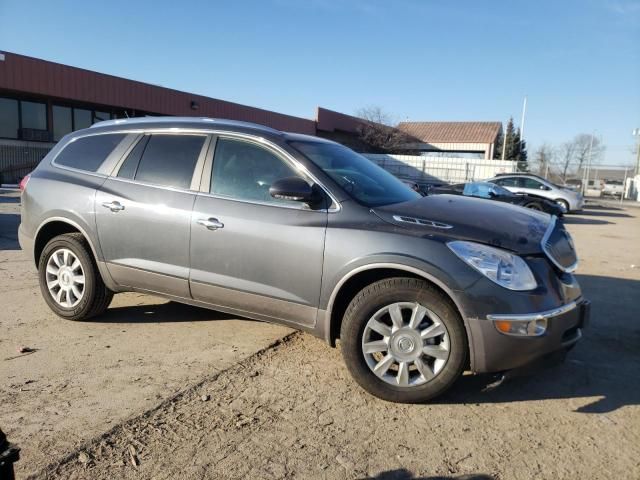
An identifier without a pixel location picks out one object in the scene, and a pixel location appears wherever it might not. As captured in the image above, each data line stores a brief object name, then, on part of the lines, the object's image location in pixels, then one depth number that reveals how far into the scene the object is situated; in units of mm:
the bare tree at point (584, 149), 45419
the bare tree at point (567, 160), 41438
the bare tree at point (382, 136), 42969
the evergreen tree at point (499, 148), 57575
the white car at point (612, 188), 45047
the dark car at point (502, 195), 15236
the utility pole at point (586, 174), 32875
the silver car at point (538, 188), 19016
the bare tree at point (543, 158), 35362
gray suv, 3133
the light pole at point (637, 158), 40938
